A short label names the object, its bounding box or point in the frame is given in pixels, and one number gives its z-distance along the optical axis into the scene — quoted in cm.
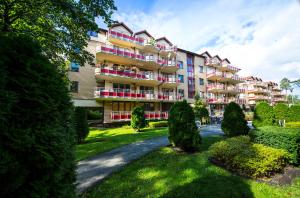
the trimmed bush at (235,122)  1373
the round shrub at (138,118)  1928
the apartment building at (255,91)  7206
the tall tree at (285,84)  10050
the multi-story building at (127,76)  2680
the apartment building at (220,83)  4500
